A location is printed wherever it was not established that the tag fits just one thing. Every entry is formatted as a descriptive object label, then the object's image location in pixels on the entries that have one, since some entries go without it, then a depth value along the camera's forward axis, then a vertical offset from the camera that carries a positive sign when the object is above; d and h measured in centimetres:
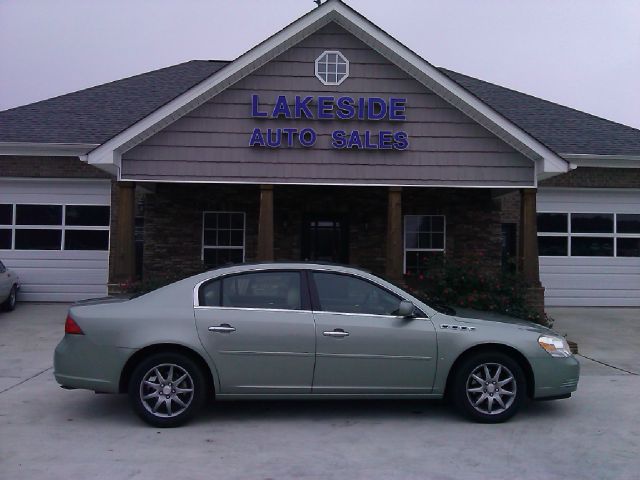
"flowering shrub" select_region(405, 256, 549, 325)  981 -42
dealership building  1092 +160
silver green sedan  580 -80
